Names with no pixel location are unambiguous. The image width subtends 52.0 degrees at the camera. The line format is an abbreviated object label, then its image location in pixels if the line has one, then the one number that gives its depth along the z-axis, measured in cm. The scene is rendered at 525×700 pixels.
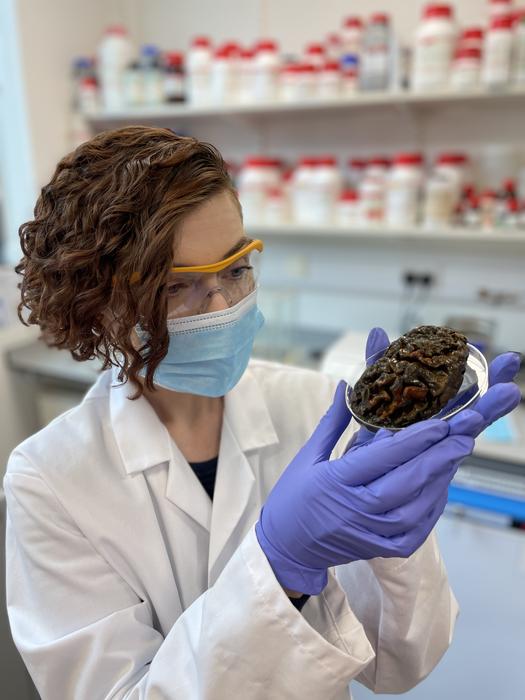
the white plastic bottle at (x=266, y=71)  206
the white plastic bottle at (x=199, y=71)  216
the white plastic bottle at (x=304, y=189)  212
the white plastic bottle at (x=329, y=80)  199
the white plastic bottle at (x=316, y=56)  204
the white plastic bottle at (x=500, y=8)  172
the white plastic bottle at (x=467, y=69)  175
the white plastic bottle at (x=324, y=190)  209
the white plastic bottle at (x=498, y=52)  169
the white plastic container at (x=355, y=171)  219
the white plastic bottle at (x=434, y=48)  176
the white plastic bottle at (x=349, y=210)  210
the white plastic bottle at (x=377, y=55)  190
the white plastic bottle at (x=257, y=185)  220
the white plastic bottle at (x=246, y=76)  211
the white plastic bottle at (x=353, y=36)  199
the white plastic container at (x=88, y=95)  248
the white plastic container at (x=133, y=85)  236
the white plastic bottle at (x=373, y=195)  205
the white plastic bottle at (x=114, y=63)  237
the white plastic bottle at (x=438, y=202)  195
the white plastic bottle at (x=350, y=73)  198
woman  66
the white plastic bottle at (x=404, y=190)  199
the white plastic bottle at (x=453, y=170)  197
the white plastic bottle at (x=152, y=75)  234
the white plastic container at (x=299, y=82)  201
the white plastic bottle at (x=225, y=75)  213
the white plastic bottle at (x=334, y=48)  205
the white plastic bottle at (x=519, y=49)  169
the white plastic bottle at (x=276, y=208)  221
